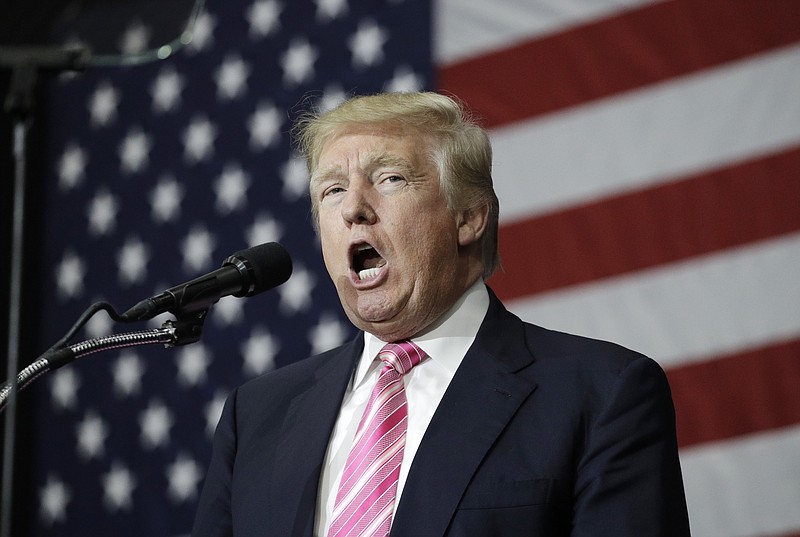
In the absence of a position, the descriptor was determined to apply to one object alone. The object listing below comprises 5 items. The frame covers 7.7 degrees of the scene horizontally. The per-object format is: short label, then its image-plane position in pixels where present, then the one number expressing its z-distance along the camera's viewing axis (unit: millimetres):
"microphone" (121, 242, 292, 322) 5554
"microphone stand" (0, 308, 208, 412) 5467
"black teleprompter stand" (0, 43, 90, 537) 5363
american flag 6161
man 5608
